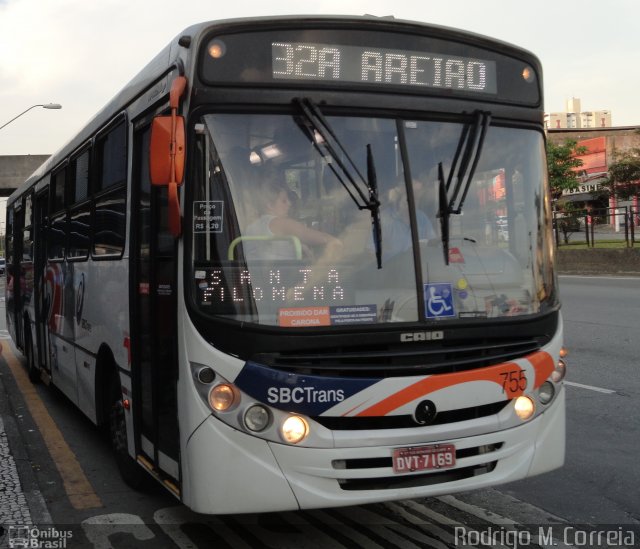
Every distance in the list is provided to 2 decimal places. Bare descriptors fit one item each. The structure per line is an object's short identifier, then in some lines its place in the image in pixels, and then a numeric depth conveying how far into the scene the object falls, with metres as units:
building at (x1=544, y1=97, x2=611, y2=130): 178.88
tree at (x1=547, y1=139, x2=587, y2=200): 39.91
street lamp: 31.92
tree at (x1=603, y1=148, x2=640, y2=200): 36.50
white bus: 3.97
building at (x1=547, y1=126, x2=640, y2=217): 45.29
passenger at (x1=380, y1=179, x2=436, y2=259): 4.24
